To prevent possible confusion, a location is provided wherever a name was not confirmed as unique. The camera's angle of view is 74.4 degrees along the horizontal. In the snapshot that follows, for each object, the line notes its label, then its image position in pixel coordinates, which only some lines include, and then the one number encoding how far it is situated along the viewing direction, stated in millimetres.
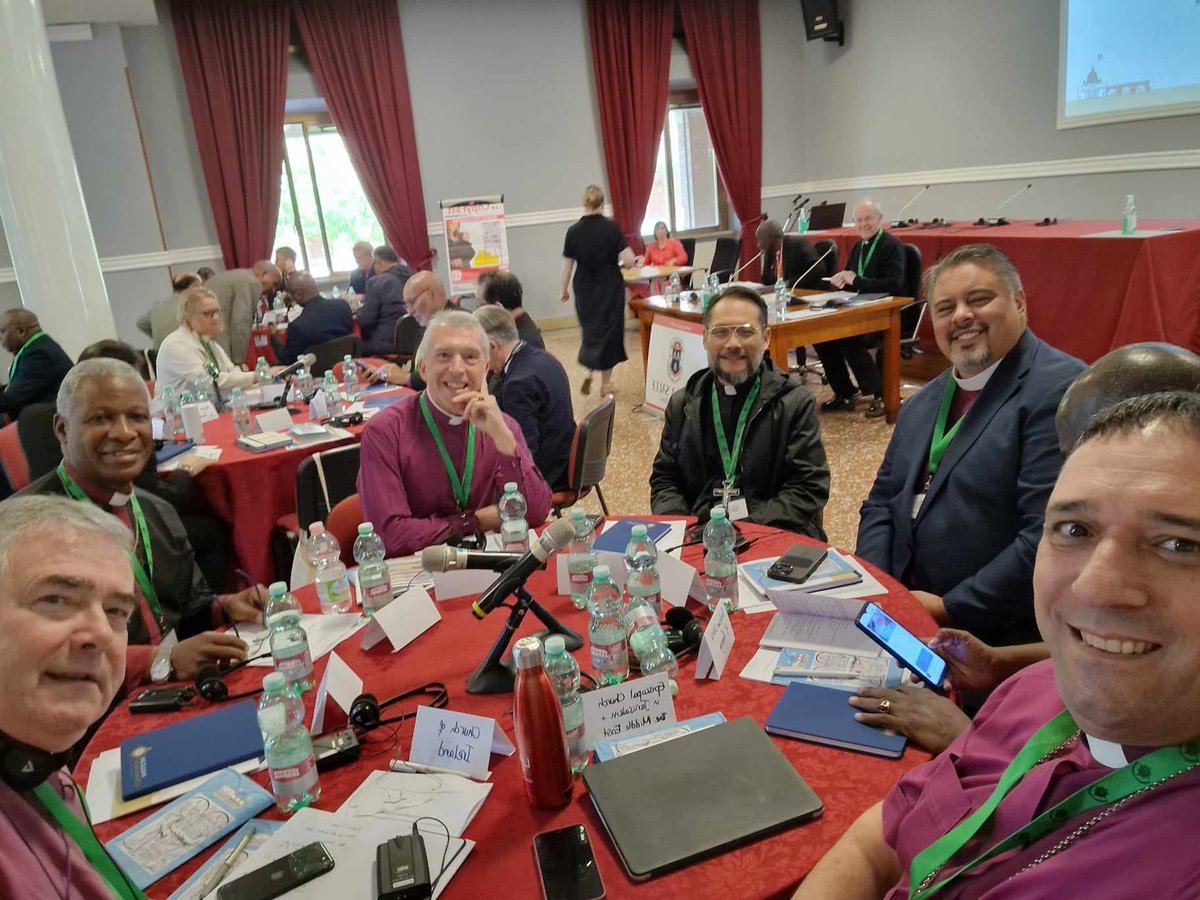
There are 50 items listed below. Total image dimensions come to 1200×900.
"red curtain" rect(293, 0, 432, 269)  8578
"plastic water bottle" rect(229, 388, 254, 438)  3883
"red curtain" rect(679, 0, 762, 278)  10195
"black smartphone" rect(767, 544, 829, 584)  1893
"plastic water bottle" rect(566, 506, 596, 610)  1879
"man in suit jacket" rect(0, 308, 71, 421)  4445
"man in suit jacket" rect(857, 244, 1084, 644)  2047
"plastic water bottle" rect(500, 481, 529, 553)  2210
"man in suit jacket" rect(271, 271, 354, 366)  5719
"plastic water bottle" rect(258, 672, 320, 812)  1279
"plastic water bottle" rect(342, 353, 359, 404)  4555
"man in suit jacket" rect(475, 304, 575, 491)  3559
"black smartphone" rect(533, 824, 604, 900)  1055
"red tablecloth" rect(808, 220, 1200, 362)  5105
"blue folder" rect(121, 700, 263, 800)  1370
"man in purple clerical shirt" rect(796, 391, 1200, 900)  833
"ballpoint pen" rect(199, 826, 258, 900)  1130
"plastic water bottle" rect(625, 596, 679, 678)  1513
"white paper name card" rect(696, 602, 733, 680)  1519
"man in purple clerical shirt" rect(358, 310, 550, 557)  2477
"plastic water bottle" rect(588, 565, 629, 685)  1508
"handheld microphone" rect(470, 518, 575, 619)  1403
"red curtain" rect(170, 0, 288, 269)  8164
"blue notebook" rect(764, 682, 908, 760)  1306
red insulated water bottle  1181
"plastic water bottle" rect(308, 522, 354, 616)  2016
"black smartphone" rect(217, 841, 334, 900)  1083
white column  5074
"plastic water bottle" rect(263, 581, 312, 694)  1651
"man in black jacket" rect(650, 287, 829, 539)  2645
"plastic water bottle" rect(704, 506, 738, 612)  1826
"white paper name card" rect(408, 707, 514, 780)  1321
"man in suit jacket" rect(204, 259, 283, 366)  6887
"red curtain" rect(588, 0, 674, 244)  9656
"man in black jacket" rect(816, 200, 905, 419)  5902
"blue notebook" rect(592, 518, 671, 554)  2102
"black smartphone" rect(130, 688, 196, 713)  1614
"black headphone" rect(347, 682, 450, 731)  1469
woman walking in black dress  6820
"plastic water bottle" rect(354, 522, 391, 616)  1982
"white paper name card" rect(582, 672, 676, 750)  1354
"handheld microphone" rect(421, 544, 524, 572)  1588
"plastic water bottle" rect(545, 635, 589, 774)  1279
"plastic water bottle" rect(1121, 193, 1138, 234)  5328
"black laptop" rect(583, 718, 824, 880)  1114
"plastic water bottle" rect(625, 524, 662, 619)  1780
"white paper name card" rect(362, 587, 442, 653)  1742
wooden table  5234
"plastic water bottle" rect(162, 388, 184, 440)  4020
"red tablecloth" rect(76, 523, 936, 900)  1083
